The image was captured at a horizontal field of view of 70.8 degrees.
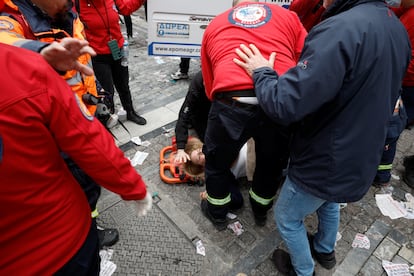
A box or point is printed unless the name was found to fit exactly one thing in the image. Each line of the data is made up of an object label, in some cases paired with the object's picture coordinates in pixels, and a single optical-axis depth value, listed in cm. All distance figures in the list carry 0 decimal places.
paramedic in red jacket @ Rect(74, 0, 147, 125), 324
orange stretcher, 318
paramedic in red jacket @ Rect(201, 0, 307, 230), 190
